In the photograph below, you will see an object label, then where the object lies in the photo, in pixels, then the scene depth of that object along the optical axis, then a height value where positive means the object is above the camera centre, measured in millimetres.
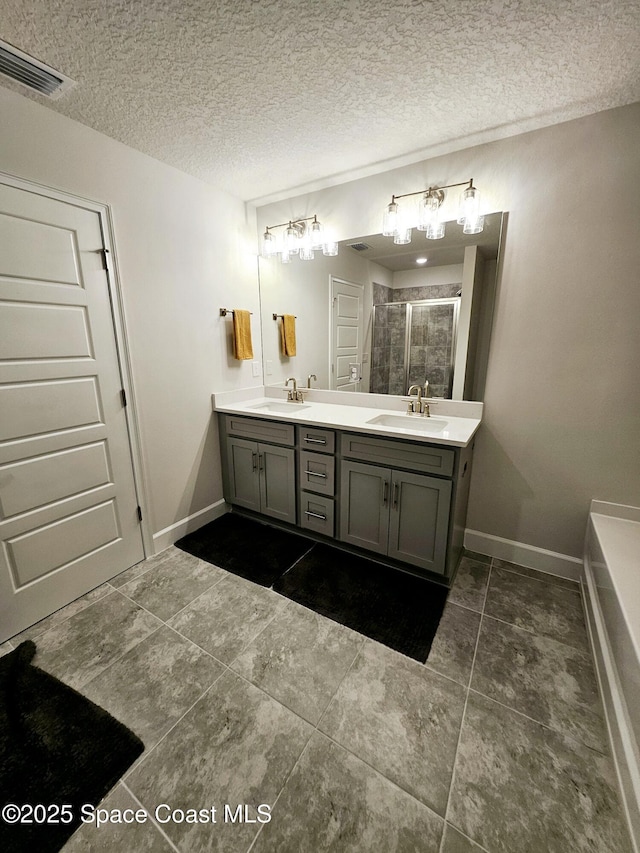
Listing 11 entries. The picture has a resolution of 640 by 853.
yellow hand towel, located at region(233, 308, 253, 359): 2591 +99
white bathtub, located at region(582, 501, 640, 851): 1029 -1053
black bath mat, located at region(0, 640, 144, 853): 989 -1352
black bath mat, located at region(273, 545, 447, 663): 1646 -1354
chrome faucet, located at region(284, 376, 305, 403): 2777 -390
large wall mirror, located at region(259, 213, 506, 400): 2061 +240
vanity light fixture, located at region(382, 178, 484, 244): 1896 +762
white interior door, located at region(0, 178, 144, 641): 1554 -309
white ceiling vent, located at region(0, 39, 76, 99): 1273 +1071
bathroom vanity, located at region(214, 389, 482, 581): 1835 -766
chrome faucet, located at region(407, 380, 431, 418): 2240 -383
